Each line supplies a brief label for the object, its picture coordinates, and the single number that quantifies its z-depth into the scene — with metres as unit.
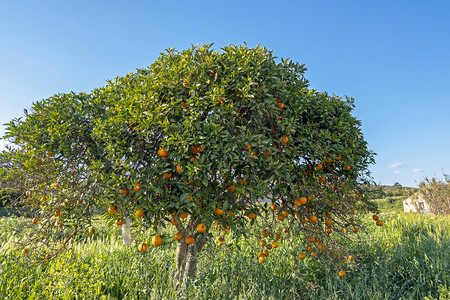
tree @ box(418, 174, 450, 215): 15.25
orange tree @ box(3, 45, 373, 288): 2.73
